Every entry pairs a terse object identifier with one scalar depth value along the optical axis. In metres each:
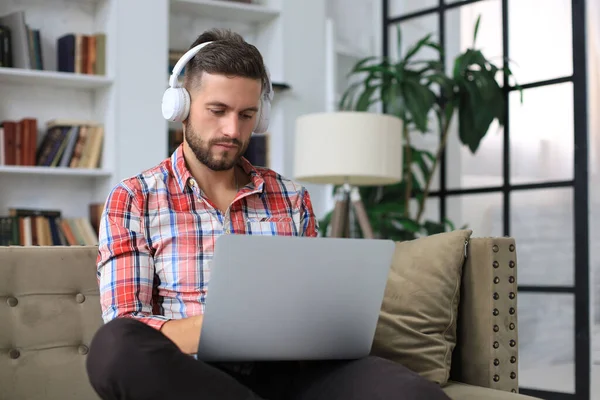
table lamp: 6.73
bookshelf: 7.08
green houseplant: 7.07
